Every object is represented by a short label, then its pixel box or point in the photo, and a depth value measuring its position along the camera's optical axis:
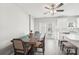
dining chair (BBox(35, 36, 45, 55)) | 1.77
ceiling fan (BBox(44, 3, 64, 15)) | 1.77
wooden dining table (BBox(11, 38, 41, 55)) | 1.47
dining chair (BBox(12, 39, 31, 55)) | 1.33
